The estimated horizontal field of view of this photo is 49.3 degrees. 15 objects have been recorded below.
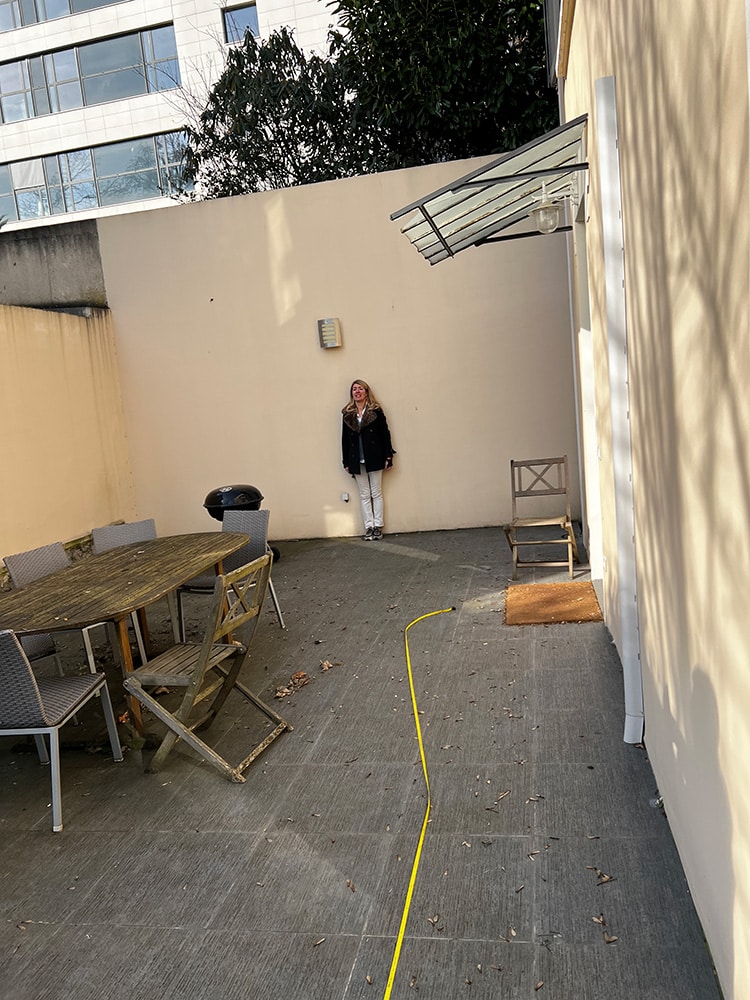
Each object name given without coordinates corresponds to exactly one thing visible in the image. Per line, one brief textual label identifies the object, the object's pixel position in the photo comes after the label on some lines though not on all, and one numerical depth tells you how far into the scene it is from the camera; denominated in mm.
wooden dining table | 3732
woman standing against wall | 8117
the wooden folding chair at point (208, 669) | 3545
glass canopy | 4441
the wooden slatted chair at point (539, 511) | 6152
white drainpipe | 3385
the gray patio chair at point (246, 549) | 5285
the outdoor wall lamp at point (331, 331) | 8242
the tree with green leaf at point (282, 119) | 11109
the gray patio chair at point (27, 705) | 3182
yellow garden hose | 2250
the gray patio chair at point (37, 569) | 4438
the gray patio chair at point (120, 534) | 5684
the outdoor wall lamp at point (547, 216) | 5105
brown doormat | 5152
